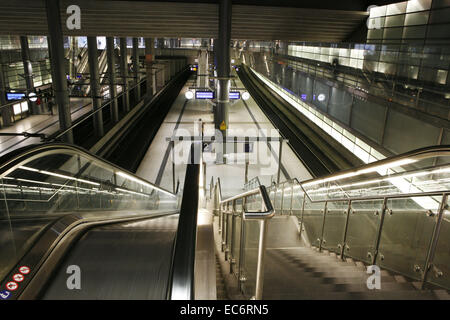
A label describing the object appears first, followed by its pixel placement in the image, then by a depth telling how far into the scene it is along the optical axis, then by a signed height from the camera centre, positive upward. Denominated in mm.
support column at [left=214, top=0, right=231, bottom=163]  10969 -466
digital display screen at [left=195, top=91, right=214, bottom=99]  14297 -1587
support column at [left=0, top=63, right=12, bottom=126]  15844 -2710
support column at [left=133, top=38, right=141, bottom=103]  23250 -680
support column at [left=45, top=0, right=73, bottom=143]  9914 -398
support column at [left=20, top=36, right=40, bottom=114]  17547 -630
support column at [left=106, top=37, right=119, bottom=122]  16903 -1027
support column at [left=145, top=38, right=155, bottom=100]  24750 -761
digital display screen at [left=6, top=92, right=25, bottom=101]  14891 -1934
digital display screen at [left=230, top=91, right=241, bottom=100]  13969 -1516
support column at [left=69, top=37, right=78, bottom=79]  24267 -642
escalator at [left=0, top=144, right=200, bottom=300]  2094 -1458
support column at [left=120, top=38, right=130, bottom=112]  20127 -805
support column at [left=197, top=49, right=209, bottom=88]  25516 -755
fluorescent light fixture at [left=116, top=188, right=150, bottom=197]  7008 -2991
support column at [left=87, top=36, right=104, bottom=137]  14180 -1294
